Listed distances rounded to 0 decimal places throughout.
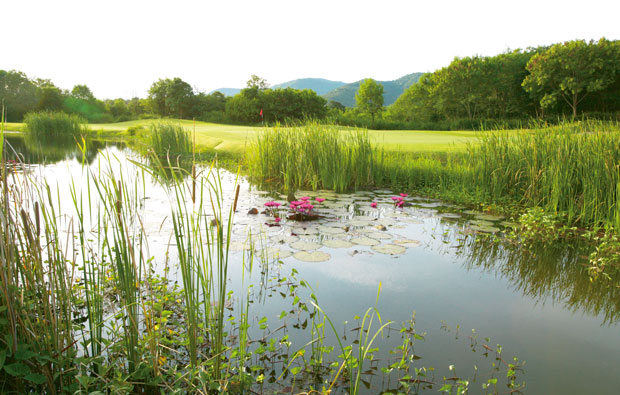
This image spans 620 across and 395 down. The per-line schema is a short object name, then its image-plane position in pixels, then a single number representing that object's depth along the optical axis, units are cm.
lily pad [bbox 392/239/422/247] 367
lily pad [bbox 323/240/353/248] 350
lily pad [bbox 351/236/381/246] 358
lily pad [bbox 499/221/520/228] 418
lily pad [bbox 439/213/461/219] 469
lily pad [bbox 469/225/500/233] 409
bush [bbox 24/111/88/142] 1556
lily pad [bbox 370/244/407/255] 340
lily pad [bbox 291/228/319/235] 386
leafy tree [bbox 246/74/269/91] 3688
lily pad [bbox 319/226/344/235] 390
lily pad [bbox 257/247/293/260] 318
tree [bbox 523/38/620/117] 2623
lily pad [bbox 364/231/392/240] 377
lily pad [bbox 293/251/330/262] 314
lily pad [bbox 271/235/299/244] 356
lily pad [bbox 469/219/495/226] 433
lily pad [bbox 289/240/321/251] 339
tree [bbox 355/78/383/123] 4838
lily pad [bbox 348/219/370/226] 424
